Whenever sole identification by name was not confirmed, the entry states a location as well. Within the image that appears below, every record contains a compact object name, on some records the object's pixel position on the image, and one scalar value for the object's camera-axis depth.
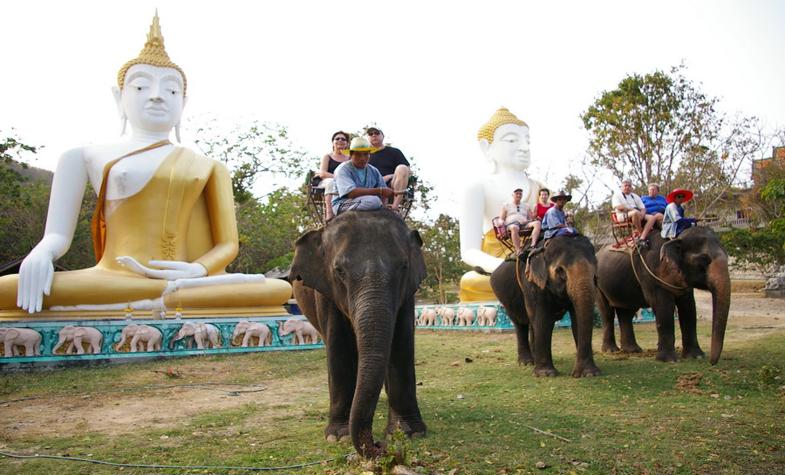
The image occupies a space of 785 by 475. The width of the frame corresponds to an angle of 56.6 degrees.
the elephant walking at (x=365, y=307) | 4.62
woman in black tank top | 7.24
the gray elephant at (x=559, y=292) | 8.25
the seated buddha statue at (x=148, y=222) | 12.15
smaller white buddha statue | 16.03
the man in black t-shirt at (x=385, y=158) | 7.24
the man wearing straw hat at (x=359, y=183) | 5.71
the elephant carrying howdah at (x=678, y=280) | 8.85
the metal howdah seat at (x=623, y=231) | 10.56
